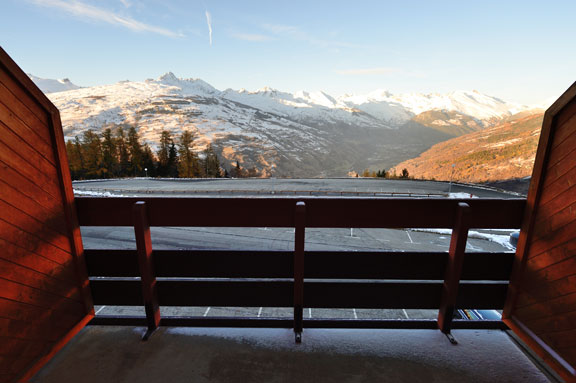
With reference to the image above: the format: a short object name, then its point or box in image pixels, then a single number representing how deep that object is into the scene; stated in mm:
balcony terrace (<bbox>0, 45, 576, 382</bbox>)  1847
